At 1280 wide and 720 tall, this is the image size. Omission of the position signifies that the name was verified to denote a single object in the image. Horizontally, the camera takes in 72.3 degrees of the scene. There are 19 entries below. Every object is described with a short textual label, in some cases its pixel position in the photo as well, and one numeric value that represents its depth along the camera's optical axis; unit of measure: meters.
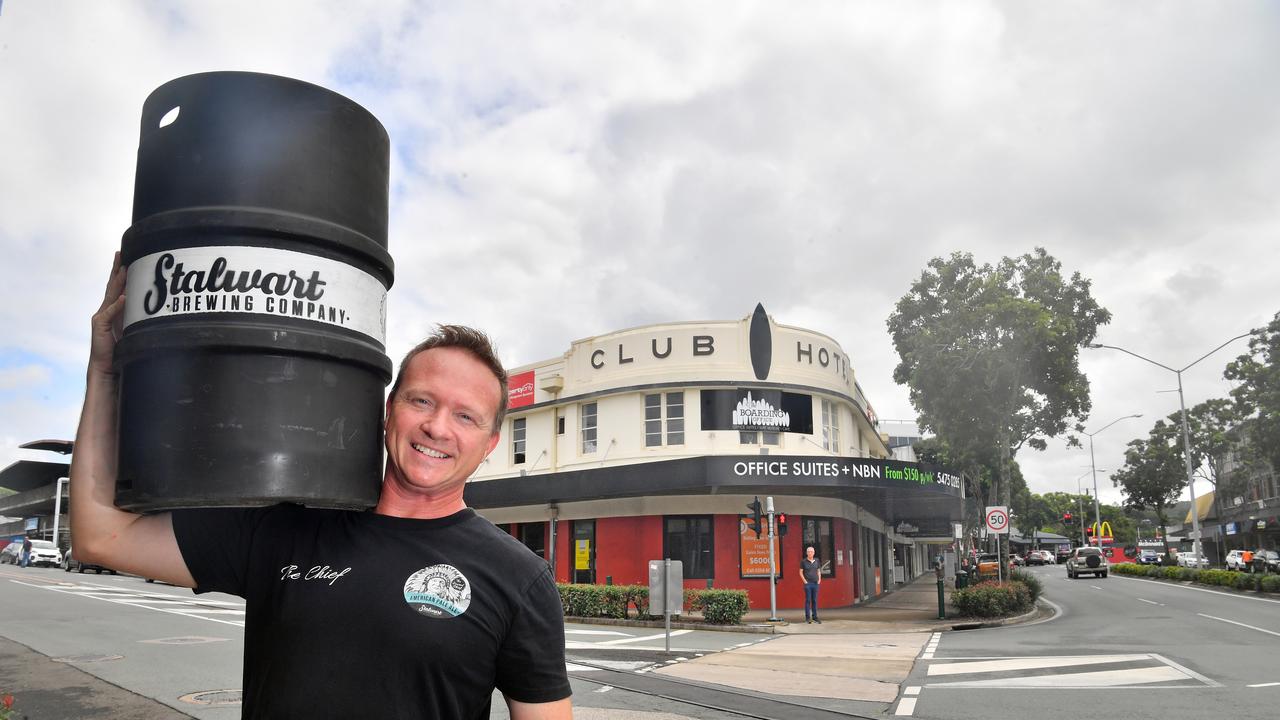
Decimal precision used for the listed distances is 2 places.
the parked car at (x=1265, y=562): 41.62
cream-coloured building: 24.59
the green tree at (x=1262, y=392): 37.00
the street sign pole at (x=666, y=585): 14.91
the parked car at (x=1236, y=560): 48.71
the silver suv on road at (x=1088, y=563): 46.50
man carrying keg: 2.00
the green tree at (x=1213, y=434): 45.28
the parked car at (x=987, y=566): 33.59
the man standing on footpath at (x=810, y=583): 20.34
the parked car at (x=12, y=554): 53.88
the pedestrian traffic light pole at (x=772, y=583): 20.16
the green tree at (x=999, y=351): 28.83
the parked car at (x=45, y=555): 48.00
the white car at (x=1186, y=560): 56.31
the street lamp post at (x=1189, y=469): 32.72
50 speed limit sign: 23.39
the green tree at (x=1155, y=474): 54.78
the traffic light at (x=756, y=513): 19.96
